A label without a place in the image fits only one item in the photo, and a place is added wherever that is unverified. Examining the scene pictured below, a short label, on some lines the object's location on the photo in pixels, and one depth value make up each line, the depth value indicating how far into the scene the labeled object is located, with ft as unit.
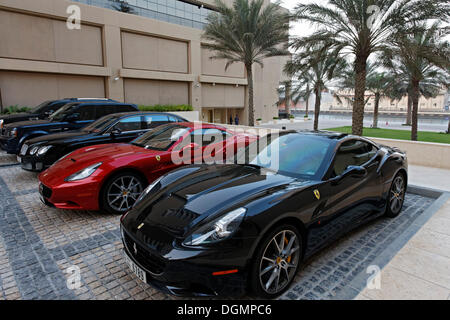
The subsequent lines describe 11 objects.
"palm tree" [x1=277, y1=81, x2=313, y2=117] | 81.10
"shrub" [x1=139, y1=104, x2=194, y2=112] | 70.13
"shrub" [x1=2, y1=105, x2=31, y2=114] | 53.20
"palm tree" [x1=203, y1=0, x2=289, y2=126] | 53.88
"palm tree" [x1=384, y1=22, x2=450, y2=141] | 31.42
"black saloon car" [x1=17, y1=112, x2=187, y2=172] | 20.43
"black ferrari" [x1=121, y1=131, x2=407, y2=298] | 7.57
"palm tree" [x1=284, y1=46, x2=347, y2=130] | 38.56
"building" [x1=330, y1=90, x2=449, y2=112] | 302.21
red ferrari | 13.99
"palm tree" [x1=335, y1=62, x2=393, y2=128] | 81.82
